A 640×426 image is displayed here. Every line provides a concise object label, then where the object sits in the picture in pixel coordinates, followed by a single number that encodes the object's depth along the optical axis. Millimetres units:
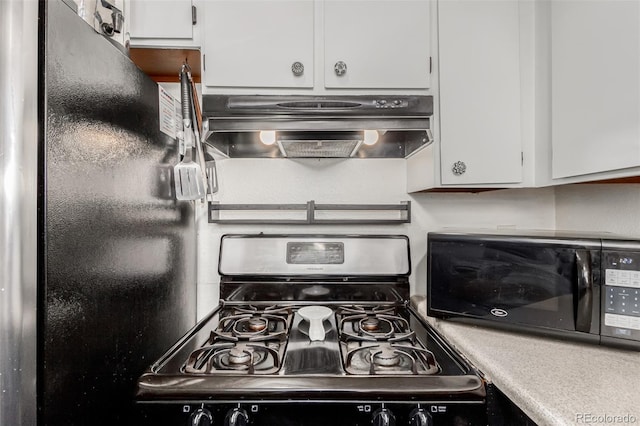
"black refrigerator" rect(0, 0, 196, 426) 544
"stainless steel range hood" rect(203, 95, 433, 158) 1038
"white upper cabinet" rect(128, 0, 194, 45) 1098
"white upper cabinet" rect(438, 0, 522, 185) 1114
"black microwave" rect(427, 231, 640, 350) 841
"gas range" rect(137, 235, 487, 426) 728
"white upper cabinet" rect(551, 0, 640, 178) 794
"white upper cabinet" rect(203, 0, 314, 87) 1088
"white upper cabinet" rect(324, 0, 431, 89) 1112
